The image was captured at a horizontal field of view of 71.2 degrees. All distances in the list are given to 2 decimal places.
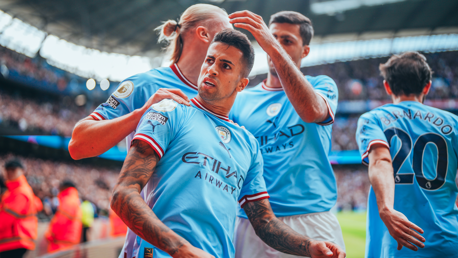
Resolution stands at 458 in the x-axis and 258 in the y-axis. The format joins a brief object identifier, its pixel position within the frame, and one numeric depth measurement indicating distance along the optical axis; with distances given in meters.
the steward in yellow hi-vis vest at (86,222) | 9.16
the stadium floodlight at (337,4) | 25.66
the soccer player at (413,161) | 2.28
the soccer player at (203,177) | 1.40
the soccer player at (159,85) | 1.84
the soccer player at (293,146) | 2.16
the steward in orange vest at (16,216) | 5.52
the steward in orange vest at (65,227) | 6.77
